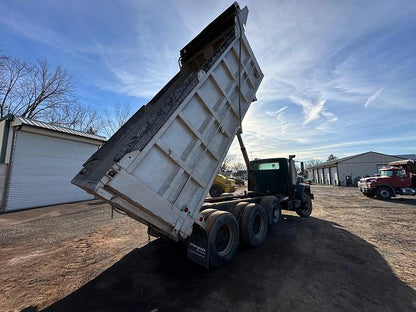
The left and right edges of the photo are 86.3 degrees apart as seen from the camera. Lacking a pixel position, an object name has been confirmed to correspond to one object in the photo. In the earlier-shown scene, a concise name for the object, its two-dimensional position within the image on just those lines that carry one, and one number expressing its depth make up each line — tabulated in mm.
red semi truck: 16359
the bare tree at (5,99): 24703
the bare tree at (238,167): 92200
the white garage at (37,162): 14062
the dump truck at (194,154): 3186
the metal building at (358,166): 37531
